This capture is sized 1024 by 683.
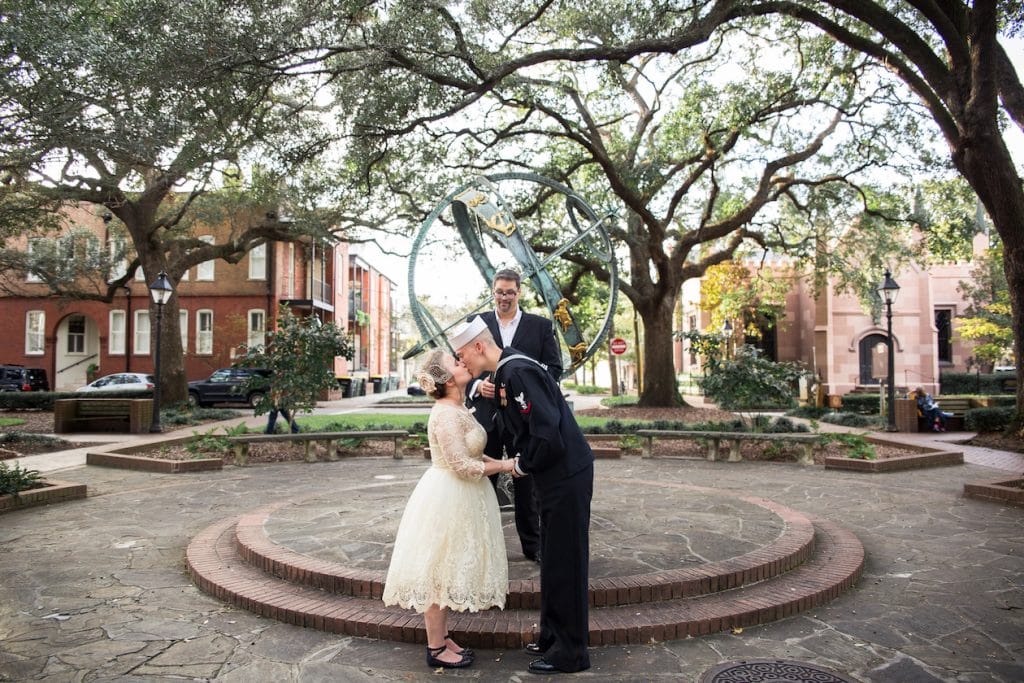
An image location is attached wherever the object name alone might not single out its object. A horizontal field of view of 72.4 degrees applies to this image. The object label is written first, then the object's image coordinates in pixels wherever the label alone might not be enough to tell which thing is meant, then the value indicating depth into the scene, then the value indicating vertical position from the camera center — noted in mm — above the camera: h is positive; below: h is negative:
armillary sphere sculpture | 6789 +1222
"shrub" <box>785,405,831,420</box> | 21164 -1303
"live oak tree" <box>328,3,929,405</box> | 12297 +5748
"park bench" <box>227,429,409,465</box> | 11984 -1144
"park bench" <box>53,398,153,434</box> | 17062 -955
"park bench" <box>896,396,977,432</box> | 16922 -1218
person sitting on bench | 16906 -1040
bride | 3631 -832
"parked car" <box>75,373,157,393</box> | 27000 -240
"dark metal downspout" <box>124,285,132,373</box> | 34000 +2034
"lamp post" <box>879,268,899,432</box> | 16250 +1660
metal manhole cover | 3613 -1599
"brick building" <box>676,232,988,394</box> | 32969 +1414
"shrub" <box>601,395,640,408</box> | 25822 -1219
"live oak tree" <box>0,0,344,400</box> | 10180 +4650
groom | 3459 -523
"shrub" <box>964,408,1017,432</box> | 15492 -1129
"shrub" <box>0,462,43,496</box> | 8008 -1219
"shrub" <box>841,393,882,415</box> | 23211 -1148
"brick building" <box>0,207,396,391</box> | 34219 +2986
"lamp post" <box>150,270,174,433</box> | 16672 +1944
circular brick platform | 4227 -1512
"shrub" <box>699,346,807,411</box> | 13391 -221
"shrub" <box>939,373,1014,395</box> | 33750 -709
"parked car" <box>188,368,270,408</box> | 27562 -617
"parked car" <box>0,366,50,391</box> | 28594 -112
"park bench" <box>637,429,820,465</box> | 11781 -1196
